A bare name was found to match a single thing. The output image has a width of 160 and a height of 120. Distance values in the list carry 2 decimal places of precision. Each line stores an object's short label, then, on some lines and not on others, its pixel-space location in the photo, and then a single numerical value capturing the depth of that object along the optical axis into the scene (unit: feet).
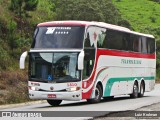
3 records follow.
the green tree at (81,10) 155.33
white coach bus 76.38
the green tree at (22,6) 133.49
